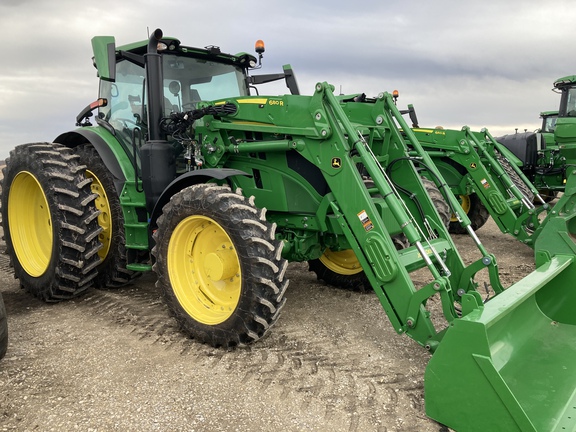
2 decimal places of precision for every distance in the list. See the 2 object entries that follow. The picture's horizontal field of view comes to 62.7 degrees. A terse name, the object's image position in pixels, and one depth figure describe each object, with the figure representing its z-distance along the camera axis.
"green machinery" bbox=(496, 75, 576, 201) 9.67
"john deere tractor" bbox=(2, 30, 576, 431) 2.91
